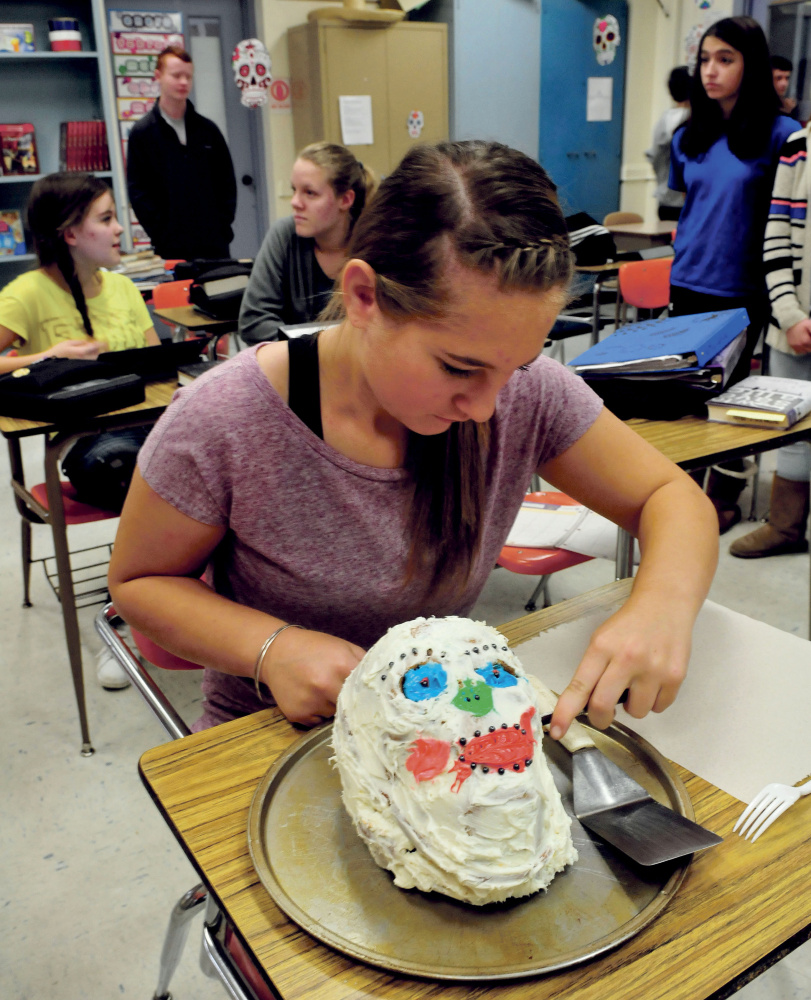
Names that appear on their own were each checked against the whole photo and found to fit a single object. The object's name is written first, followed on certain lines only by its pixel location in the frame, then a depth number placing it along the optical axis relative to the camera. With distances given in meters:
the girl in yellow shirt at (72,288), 2.41
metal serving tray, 0.53
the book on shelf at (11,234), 5.03
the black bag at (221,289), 3.05
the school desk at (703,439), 1.50
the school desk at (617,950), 0.52
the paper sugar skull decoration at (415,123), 5.93
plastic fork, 0.65
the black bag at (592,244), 3.98
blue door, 6.45
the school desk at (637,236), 5.04
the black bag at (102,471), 2.15
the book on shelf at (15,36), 4.69
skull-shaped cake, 0.58
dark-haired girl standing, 2.65
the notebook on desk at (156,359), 2.02
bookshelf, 4.88
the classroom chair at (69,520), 2.15
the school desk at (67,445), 1.81
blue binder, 1.65
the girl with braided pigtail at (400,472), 0.78
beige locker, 5.50
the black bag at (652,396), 1.66
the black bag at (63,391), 1.80
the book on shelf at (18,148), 4.90
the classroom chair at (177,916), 0.74
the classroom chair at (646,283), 3.57
